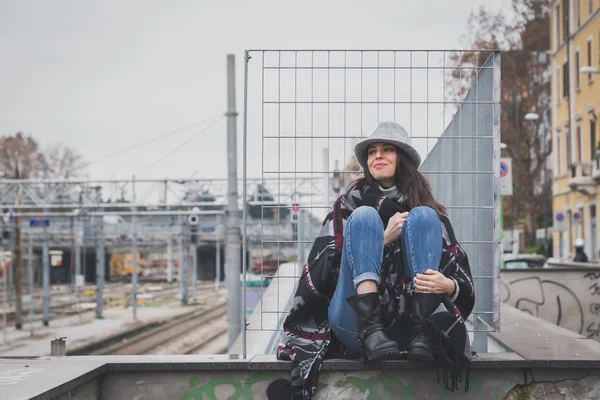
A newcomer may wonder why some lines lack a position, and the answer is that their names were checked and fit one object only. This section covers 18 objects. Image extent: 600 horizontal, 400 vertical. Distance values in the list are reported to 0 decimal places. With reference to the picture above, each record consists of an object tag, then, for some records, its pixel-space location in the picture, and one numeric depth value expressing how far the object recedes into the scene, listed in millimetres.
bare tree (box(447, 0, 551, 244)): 40406
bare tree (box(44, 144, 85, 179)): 59281
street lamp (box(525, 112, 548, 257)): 31625
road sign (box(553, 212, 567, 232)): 28781
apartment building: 34125
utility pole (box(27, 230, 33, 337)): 26991
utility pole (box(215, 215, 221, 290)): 42656
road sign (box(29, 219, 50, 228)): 31702
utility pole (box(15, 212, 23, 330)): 29531
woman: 3967
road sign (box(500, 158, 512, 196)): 15959
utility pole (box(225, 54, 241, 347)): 16547
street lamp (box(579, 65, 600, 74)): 24656
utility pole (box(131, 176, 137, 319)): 31738
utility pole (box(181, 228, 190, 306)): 39119
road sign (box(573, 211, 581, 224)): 30320
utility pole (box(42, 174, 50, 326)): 30609
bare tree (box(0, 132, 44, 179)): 57281
